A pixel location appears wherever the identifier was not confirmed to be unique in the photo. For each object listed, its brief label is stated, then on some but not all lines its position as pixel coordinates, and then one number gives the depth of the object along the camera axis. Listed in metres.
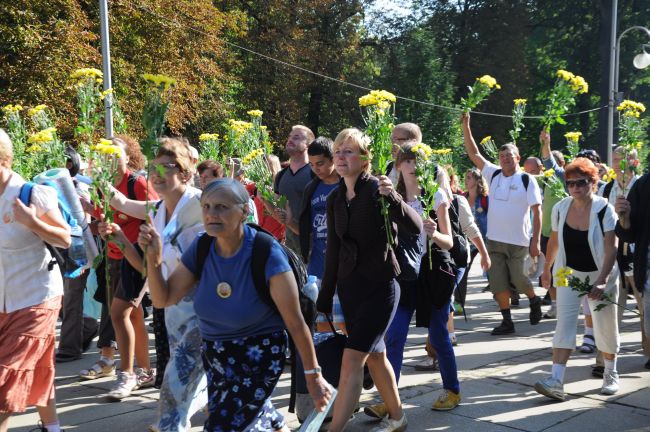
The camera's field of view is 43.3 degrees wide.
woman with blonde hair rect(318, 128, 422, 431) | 4.94
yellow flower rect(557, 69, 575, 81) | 6.75
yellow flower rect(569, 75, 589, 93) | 6.86
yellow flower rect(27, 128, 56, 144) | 5.06
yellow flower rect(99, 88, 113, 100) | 5.53
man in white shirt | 9.24
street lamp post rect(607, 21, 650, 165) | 23.70
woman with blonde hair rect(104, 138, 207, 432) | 4.71
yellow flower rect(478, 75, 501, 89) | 6.01
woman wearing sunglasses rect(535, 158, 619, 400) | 6.27
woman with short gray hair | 3.88
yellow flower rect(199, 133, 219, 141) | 8.95
